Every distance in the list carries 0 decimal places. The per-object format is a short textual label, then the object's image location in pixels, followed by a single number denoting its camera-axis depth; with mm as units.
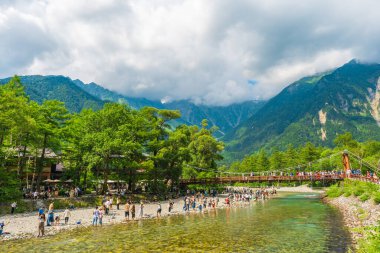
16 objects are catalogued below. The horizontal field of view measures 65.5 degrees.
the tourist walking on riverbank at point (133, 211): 34094
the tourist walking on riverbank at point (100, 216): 29616
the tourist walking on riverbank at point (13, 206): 32719
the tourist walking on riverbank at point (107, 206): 37422
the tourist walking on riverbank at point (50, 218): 28578
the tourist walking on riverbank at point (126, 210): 33791
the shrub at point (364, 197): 35491
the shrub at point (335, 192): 53862
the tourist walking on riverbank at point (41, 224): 23480
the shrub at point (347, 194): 45894
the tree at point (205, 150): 79450
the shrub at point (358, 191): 40888
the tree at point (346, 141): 118638
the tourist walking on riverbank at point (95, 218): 29498
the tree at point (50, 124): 40300
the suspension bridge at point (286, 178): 60331
